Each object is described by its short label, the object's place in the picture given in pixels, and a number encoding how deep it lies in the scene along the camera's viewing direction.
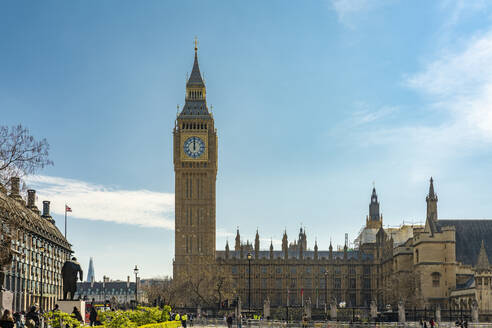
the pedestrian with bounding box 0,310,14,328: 24.52
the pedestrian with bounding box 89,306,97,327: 37.97
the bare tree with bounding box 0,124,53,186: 32.22
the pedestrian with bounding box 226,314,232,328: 54.22
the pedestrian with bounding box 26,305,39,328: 31.93
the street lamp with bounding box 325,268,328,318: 132.62
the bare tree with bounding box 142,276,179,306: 104.56
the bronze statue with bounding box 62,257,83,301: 37.25
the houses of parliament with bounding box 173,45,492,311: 131.88
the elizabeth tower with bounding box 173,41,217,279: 132.00
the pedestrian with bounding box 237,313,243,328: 54.51
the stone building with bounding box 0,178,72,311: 75.44
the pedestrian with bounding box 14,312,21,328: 36.12
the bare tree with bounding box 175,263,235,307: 107.88
